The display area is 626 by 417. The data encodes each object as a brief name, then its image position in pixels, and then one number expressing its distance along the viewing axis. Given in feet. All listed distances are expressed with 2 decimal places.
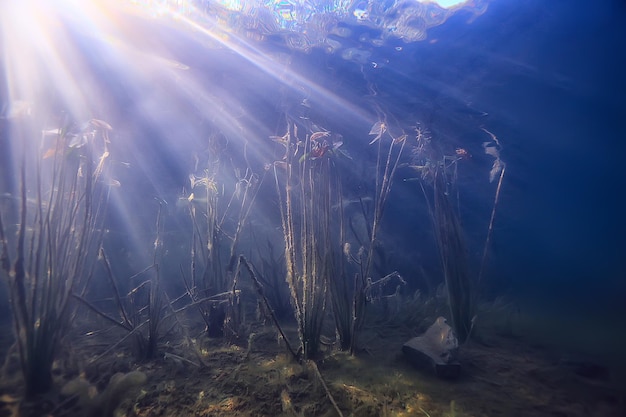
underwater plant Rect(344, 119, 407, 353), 10.82
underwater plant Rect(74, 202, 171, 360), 11.10
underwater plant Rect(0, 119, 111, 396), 8.33
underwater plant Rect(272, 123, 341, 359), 9.98
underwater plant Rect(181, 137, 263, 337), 13.19
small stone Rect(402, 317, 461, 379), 9.13
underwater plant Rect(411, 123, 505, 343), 13.29
